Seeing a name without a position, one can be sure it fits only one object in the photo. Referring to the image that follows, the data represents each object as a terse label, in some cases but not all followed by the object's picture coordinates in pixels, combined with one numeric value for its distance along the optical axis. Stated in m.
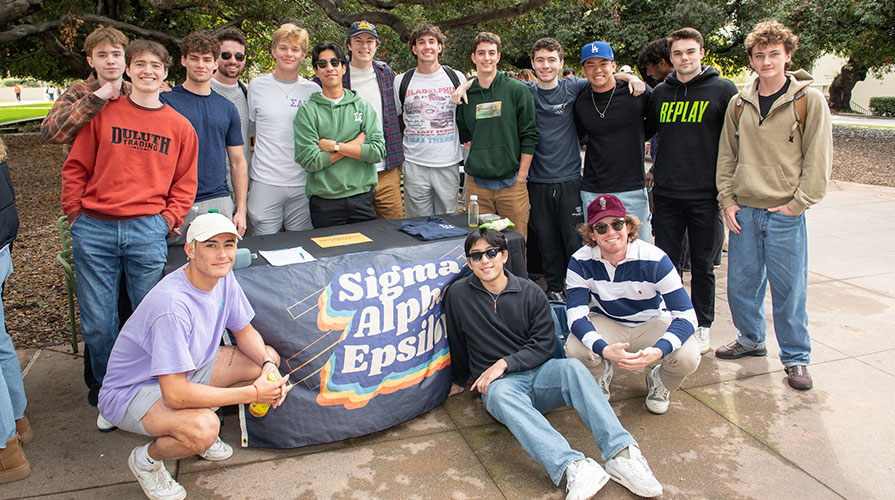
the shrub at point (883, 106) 32.03
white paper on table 3.43
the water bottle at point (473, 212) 4.23
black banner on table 3.24
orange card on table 3.82
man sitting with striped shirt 3.39
